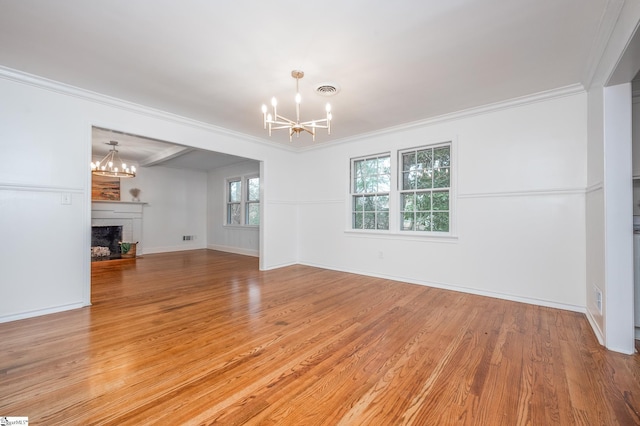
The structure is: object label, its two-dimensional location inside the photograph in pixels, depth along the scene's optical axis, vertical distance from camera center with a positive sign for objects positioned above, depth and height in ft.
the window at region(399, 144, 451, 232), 13.57 +1.34
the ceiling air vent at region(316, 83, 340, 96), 9.98 +4.71
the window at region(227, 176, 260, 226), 25.07 +1.30
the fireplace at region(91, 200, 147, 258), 22.75 -0.30
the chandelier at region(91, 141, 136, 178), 18.39 +3.28
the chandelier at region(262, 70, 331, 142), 8.72 +3.02
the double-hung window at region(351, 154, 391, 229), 15.78 +1.37
